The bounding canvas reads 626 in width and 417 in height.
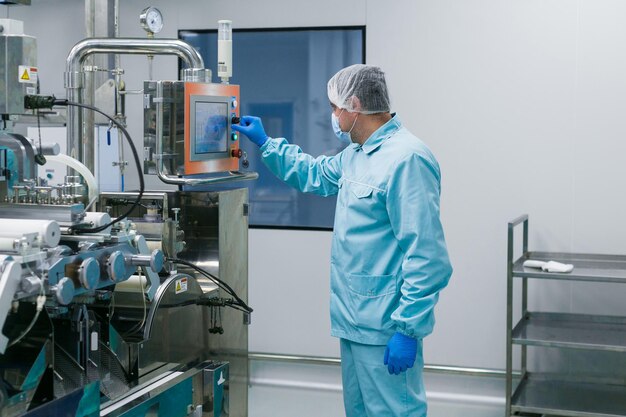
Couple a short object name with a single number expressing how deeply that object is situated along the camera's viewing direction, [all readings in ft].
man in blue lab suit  7.28
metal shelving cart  10.74
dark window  13.24
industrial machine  5.36
